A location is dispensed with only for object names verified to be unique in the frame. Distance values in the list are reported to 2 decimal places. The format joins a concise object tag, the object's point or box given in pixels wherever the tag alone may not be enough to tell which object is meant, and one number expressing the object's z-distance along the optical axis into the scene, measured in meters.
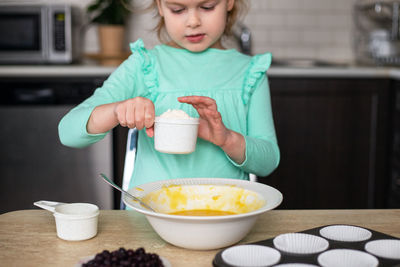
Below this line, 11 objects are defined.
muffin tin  0.71
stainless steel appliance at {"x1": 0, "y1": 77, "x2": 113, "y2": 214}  2.67
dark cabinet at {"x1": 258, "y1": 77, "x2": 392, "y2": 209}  2.71
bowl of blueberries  0.68
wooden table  0.81
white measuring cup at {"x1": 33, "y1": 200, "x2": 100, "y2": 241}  0.87
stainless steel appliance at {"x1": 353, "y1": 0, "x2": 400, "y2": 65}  2.90
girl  1.29
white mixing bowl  0.79
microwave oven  2.82
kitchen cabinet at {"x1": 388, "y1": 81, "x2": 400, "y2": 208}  2.63
